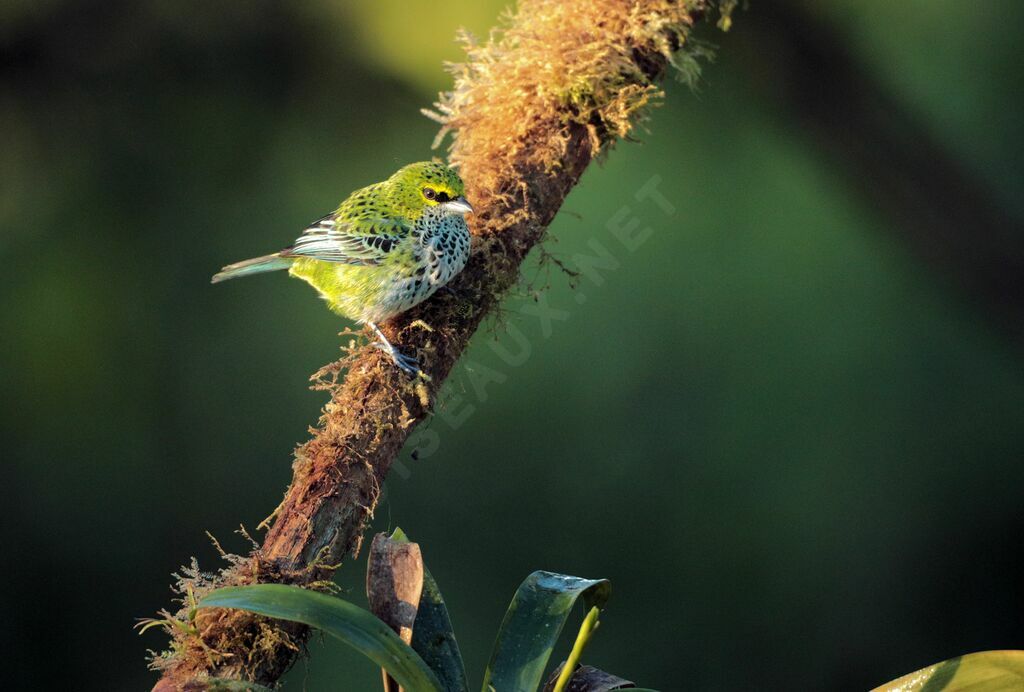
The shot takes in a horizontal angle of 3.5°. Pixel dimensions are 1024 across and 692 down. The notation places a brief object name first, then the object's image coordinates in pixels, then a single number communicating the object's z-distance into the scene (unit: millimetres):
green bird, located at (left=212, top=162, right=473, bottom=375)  7748
